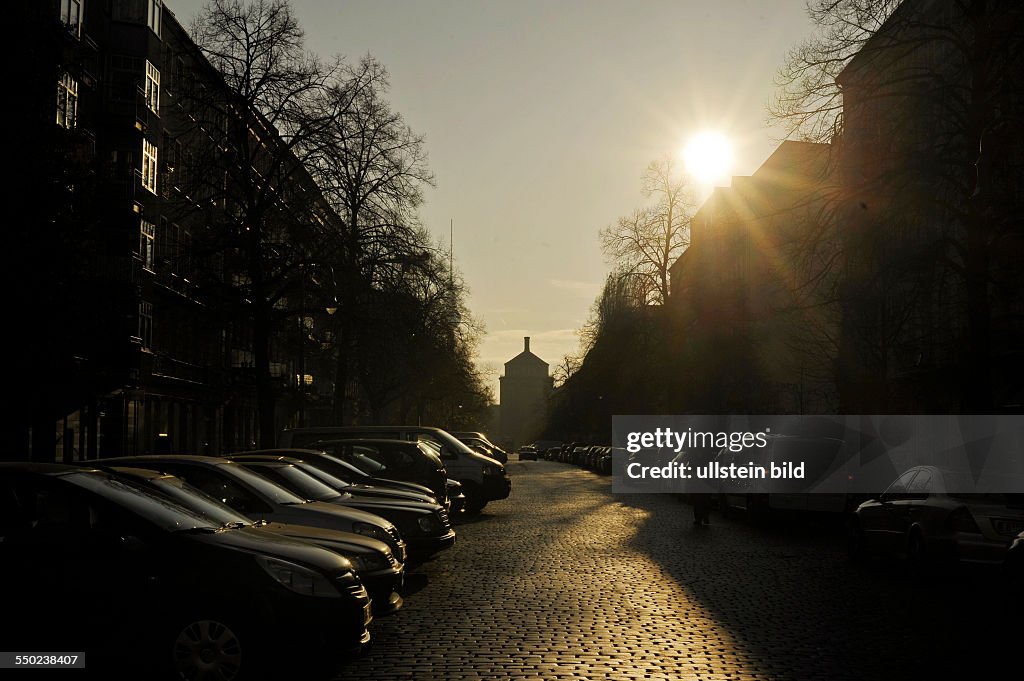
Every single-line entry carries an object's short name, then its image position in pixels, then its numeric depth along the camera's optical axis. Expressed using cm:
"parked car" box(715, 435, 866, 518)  2266
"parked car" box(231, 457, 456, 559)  1433
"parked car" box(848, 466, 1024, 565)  1337
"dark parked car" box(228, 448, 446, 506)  1867
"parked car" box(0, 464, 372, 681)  766
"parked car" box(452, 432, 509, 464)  5206
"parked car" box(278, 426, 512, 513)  2717
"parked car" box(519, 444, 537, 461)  12006
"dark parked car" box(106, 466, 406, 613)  961
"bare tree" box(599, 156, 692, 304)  5494
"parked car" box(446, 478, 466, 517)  2242
